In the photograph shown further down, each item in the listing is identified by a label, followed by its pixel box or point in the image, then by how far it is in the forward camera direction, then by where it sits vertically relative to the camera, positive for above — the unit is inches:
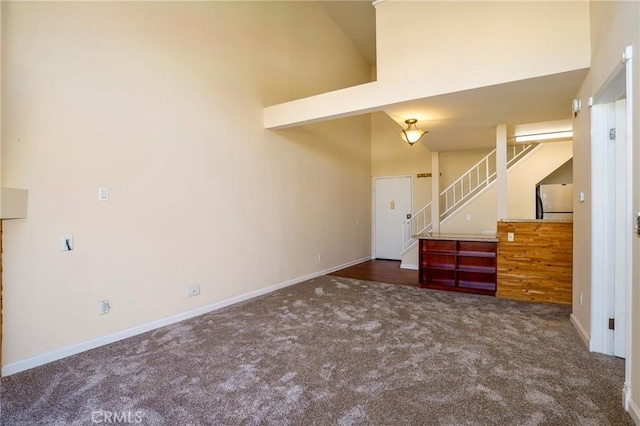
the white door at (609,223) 95.7 -3.3
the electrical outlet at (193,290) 141.5 -35.6
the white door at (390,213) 296.7 +0.0
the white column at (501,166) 179.6 +27.5
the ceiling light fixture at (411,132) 169.4 +44.8
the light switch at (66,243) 103.6 -10.0
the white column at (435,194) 251.6 +15.5
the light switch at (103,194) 112.4 +7.1
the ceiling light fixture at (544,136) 199.6 +51.1
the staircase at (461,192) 245.8 +18.3
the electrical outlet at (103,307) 112.3 -34.3
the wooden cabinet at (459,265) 179.0 -31.8
